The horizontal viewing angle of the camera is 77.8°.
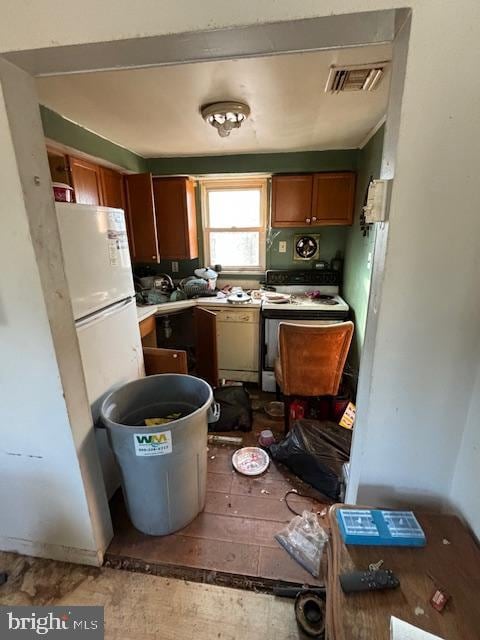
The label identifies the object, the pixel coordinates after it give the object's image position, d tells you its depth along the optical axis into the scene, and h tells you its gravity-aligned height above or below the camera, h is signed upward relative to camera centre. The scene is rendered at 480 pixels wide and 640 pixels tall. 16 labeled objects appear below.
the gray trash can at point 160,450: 1.32 -0.97
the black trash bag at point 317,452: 1.71 -1.28
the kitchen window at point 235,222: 3.26 +0.13
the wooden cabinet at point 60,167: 2.07 +0.47
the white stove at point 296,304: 2.72 -0.65
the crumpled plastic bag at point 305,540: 1.35 -1.43
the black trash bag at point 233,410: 2.34 -1.37
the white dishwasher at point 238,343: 2.87 -1.03
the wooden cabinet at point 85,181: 2.18 +0.41
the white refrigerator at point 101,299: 1.29 -0.31
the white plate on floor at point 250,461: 1.92 -1.47
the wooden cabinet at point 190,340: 2.07 -0.97
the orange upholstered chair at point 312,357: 1.95 -0.82
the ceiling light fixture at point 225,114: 1.76 +0.71
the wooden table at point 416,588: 0.65 -0.82
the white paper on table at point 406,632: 0.62 -0.81
